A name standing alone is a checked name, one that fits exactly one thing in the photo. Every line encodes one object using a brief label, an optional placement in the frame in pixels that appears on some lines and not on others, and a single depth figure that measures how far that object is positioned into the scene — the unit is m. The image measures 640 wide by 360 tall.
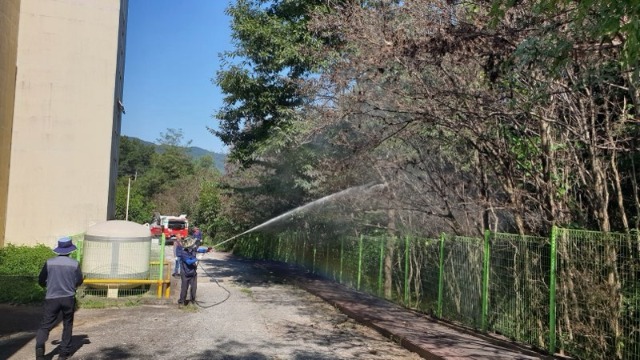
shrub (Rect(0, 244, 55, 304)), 11.24
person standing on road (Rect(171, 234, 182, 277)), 16.77
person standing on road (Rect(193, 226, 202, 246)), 12.41
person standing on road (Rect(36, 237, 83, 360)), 6.94
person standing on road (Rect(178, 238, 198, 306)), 11.53
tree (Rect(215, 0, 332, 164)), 14.98
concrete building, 16.06
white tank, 12.05
